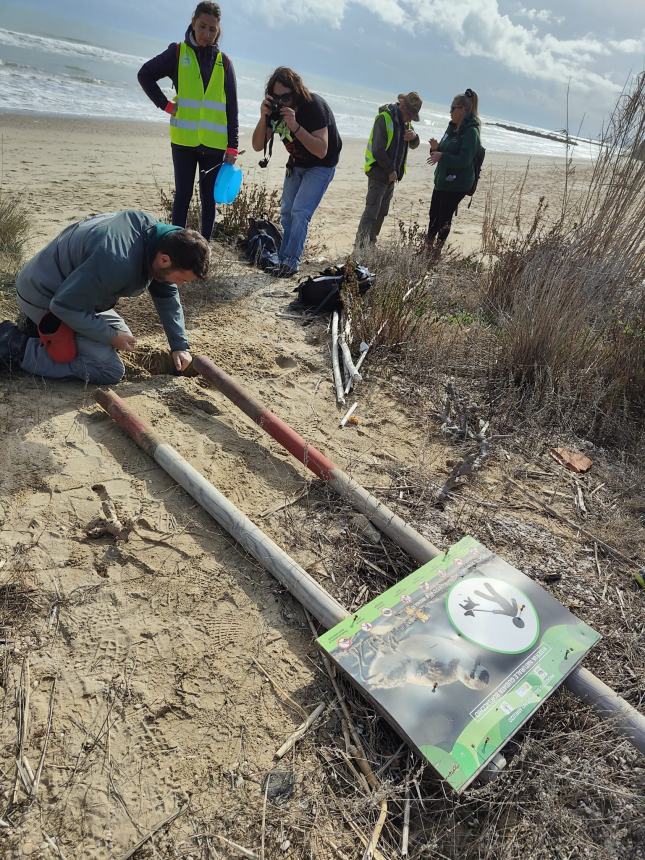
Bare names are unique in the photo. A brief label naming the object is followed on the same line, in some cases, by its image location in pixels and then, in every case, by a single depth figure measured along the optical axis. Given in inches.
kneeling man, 120.3
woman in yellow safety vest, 193.3
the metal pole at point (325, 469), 106.0
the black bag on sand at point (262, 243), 234.1
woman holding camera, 202.5
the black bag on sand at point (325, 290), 197.0
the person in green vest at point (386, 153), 238.7
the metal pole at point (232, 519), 91.5
